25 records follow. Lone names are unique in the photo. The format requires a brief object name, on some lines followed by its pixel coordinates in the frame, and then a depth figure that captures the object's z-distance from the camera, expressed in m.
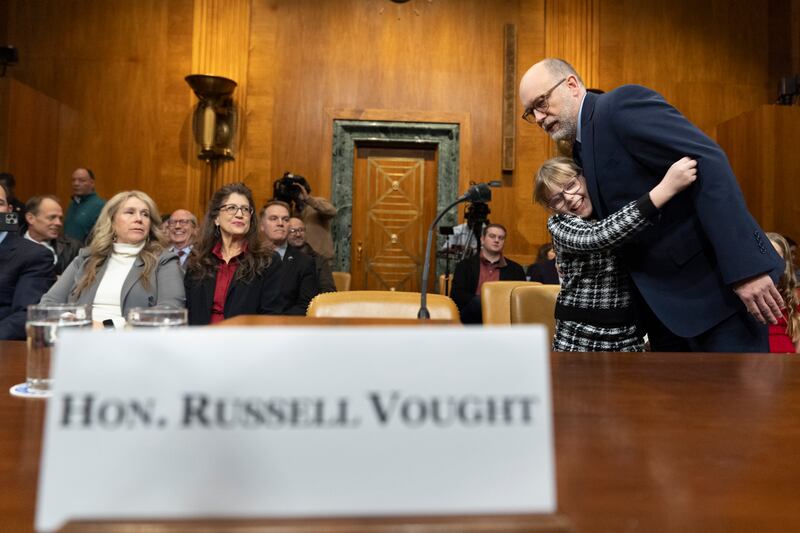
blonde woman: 2.74
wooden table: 0.42
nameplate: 0.29
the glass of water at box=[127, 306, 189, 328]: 0.71
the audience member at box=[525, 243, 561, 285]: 4.92
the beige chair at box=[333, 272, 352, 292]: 5.31
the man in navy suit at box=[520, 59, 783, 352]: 1.55
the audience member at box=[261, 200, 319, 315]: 3.18
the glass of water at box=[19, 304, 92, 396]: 0.82
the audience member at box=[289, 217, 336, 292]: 5.01
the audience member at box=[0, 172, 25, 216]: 4.75
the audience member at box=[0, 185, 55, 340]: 3.06
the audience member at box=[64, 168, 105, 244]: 6.05
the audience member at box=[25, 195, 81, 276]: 4.35
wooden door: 7.03
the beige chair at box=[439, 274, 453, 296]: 5.33
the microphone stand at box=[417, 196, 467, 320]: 1.36
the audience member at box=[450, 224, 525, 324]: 4.74
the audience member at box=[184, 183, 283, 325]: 2.98
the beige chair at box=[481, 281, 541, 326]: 2.55
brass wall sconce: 6.38
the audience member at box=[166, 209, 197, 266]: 5.25
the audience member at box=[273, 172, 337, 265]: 6.16
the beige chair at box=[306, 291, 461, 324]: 1.73
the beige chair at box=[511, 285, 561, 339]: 2.34
